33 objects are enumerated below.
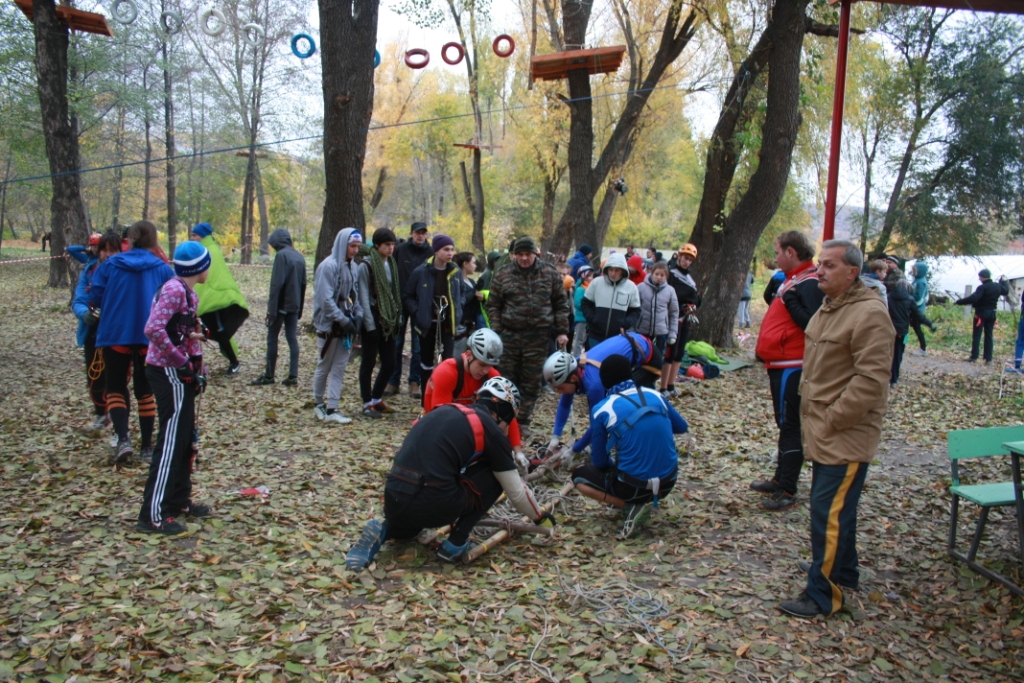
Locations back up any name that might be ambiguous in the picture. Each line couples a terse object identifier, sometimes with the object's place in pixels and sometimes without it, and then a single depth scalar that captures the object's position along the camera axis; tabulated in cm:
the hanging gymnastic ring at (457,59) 1266
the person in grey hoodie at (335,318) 706
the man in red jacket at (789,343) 503
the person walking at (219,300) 844
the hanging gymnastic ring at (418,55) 1229
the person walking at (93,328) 618
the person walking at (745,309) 1820
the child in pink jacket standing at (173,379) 440
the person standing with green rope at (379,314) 759
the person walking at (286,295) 848
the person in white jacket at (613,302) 757
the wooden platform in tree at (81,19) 1125
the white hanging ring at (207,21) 1031
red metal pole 531
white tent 2097
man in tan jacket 360
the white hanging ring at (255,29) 1014
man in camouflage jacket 679
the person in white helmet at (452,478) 408
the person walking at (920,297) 1380
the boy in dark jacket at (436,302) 777
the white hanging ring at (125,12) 1070
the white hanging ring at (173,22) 1061
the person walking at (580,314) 940
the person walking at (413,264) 829
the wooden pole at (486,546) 437
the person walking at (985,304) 1396
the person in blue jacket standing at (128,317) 539
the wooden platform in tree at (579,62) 1162
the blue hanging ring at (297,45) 1019
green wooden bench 404
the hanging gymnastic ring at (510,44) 1209
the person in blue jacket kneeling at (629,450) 470
